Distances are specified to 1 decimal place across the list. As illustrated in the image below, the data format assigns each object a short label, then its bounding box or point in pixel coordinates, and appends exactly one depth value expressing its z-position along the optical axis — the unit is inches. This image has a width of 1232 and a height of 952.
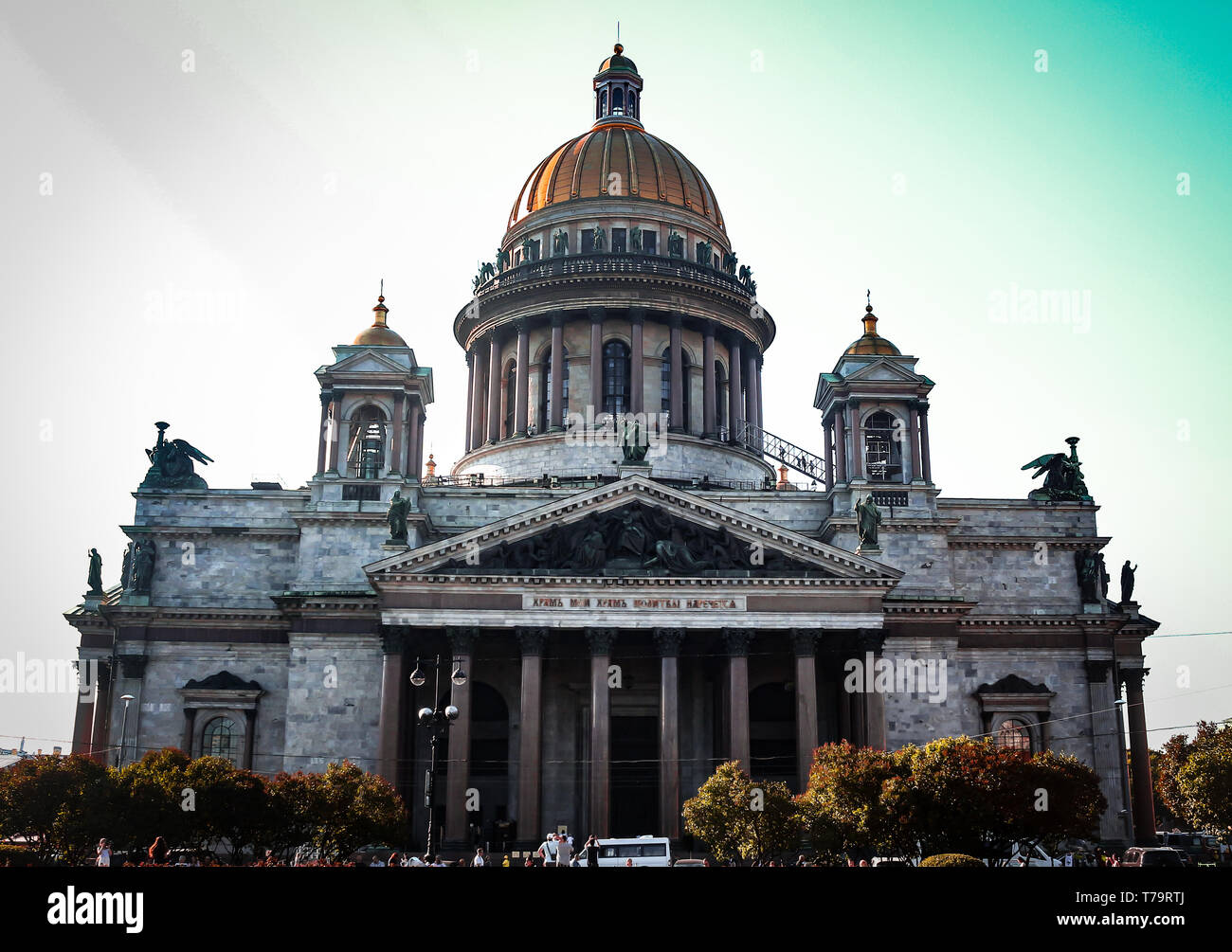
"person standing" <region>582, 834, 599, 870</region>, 1352.6
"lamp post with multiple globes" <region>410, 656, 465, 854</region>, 1384.1
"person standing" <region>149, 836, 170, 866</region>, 1187.5
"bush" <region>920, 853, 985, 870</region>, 1185.2
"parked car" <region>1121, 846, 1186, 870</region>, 1534.7
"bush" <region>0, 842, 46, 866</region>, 1472.1
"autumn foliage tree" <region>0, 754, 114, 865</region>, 1549.0
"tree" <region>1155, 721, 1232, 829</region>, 2696.9
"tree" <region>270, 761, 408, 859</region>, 1501.0
